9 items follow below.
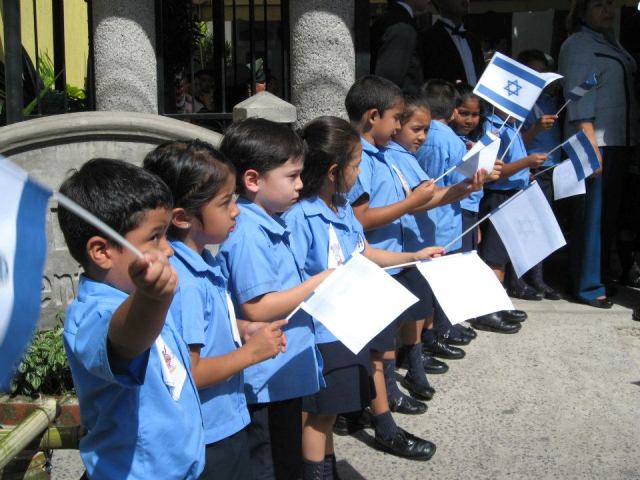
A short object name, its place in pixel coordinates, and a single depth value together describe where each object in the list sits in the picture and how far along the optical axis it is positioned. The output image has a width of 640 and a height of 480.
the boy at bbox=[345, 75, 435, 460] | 4.09
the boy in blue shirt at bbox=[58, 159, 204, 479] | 2.09
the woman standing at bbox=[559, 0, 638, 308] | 6.18
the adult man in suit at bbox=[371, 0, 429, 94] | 5.62
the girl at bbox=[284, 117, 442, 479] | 3.36
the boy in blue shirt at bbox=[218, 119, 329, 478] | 2.94
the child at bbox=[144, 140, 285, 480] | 2.56
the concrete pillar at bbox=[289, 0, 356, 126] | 5.86
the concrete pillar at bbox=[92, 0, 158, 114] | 5.77
